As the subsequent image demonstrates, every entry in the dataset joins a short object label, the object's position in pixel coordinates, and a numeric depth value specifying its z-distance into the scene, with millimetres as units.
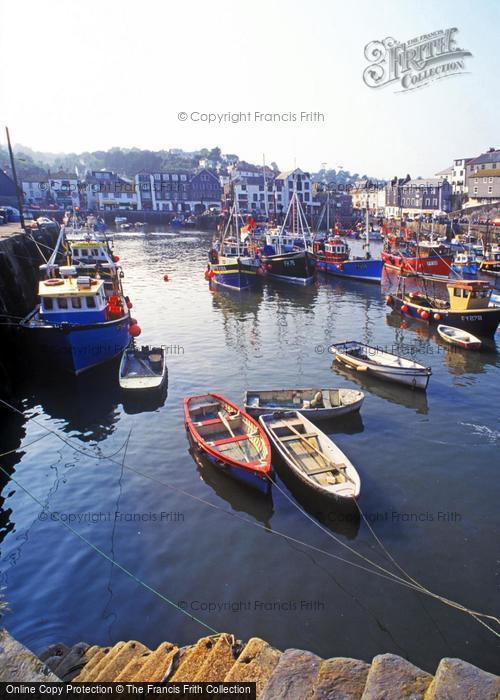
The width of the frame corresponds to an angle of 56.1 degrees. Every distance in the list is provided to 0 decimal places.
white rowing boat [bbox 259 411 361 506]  14515
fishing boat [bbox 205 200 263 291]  49703
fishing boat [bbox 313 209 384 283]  54594
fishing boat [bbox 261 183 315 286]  54188
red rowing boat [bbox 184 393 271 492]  15305
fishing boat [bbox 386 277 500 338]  31397
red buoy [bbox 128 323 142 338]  29219
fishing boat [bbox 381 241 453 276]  55250
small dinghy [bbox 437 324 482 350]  29752
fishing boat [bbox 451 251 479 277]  53031
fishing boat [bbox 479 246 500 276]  57719
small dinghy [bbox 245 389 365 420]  19906
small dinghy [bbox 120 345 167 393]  23094
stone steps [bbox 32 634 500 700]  6371
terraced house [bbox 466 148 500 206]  95688
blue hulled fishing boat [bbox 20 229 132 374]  24641
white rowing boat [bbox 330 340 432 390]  23344
